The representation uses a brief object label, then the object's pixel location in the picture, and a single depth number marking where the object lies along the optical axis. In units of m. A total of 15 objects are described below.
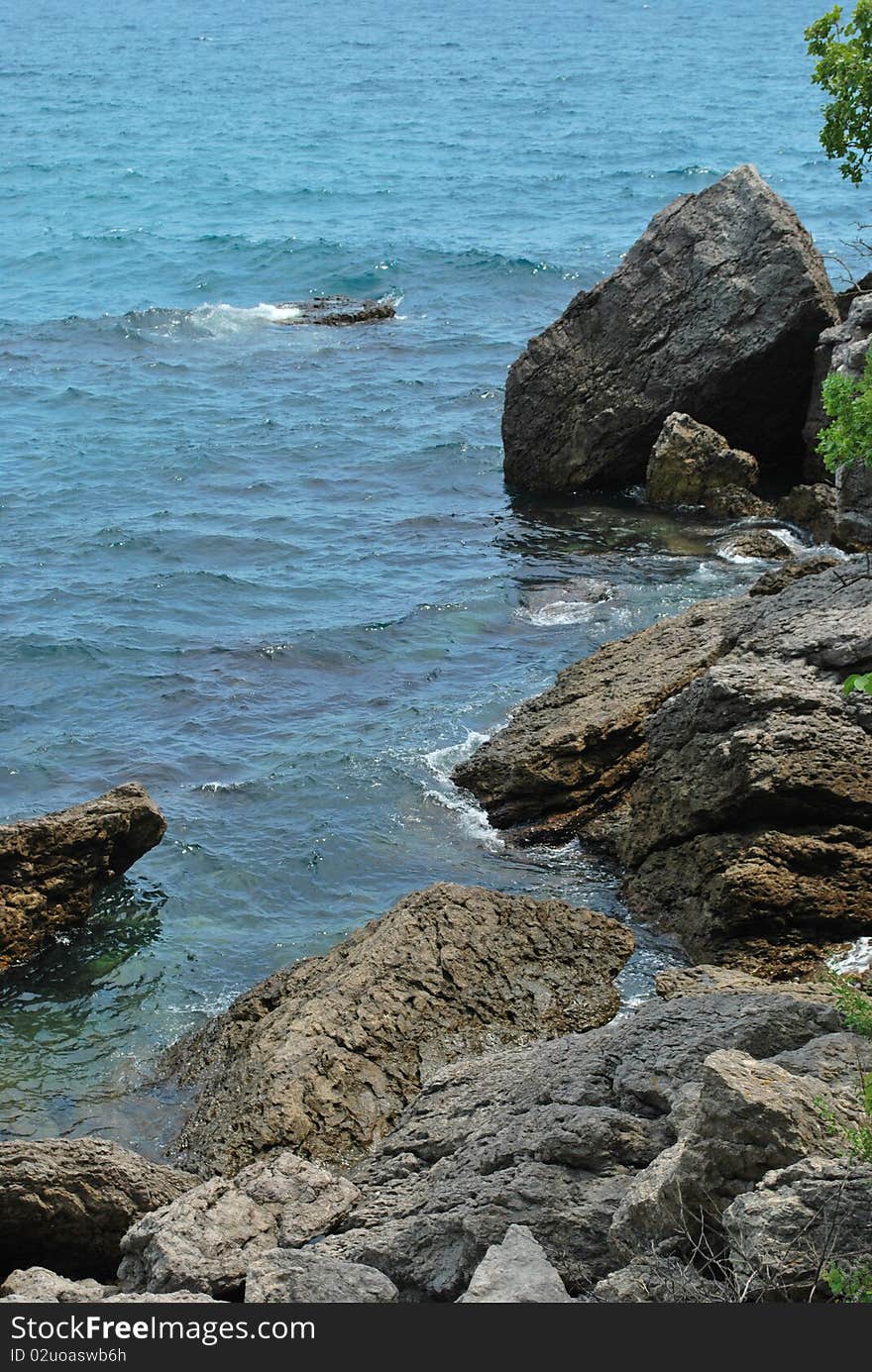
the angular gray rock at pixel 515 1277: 7.45
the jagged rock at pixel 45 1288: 8.69
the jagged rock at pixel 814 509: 24.07
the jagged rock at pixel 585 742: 16.81
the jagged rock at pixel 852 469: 19.70
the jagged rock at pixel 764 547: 24.28
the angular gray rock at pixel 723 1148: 7.67
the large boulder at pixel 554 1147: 8.51
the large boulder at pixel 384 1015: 11.66
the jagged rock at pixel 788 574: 17.78
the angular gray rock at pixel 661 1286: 7.19
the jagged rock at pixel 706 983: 11.35
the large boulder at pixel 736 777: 13.27
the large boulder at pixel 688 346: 25.98
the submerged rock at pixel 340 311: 41.81
